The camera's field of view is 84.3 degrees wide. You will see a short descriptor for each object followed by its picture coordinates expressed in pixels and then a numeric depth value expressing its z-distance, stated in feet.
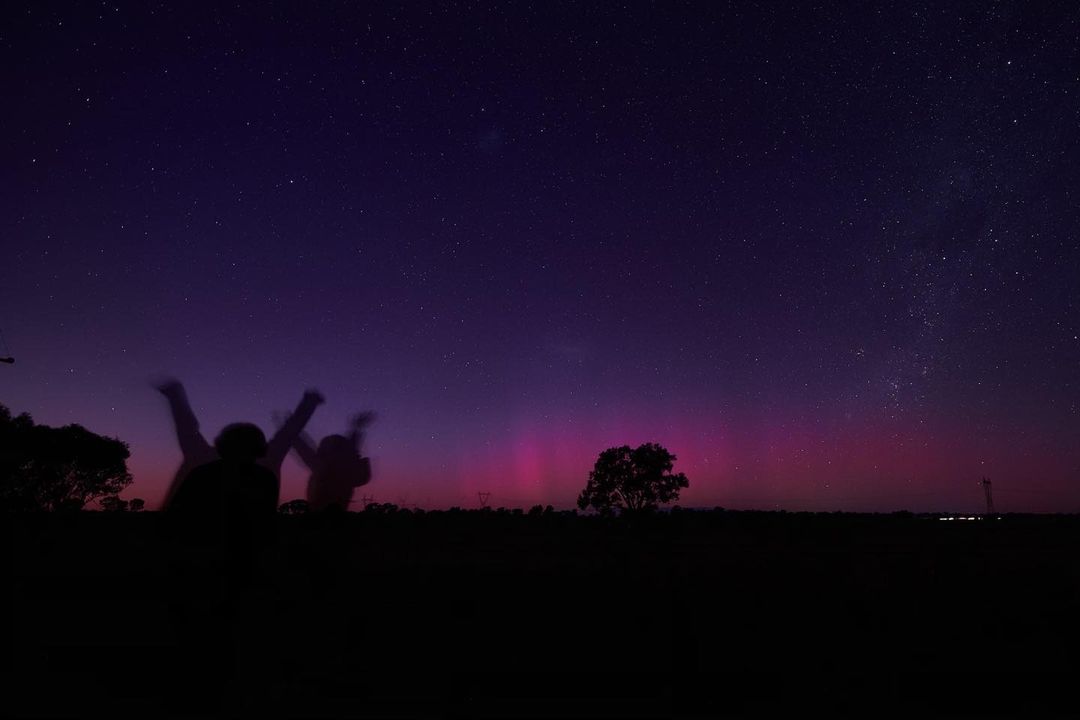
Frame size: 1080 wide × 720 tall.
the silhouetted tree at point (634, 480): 188.14
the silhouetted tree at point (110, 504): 158.26
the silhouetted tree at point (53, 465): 114.73
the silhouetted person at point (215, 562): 11.85
